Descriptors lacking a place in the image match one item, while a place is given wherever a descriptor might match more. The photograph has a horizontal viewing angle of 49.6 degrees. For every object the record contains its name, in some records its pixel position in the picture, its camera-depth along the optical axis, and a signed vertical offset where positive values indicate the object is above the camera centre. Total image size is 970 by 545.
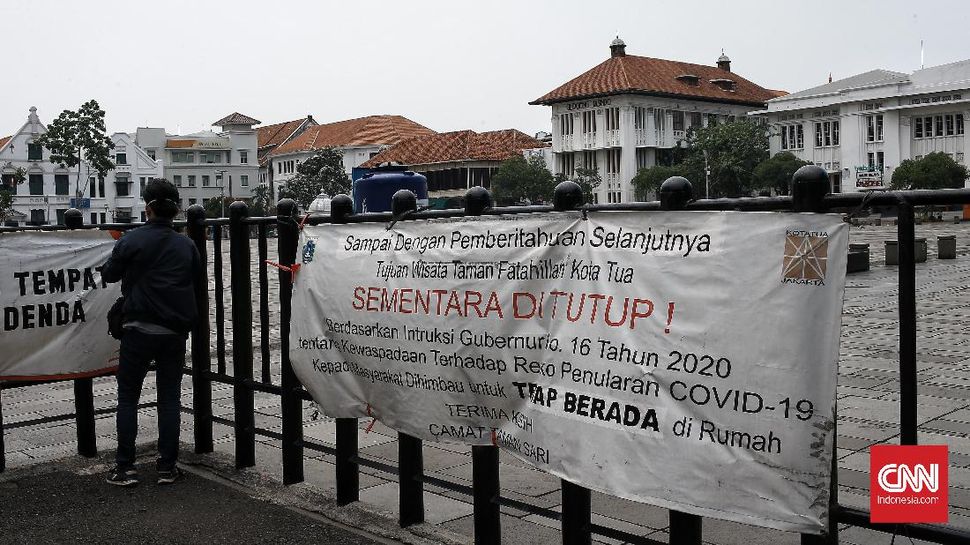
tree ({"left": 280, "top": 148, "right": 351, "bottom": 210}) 101.81 +5.29
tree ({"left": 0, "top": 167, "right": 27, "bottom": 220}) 61.91 +2.48
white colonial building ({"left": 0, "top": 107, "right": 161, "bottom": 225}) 103.38 +5.62
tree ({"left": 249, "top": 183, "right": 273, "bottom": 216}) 122.64 +4.21
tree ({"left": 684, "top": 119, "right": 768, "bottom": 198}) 83.25 +5.32
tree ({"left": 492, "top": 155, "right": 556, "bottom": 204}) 90.25 +4.05
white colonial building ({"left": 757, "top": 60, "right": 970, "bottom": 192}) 77.81 +7.73
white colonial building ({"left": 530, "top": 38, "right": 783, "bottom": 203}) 94.56 +10.41
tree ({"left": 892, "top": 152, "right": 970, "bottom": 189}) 64.50 +2.81
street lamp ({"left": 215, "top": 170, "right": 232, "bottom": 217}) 131.43 +7.18
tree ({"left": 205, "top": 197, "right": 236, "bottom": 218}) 117.46 +3.33
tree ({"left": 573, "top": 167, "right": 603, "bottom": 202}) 91.31 +4.23
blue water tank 14.59 +0.63
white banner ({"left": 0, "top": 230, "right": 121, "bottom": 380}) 6.57 -0.42
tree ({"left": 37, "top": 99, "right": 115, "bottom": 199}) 88.94 +8.62
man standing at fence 5.99 -0.44
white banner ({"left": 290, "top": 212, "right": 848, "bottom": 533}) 3.26 -0.45
